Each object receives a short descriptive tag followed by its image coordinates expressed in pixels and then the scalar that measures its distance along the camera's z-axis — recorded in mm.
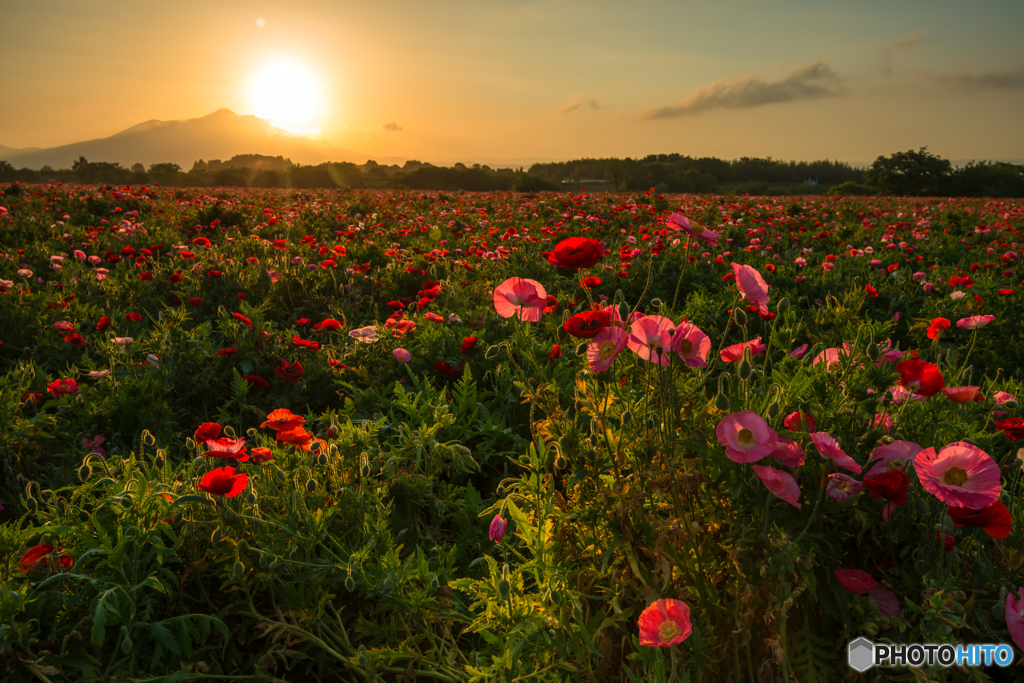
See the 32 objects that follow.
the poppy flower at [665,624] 1044
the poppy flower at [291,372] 2896
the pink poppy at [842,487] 1096
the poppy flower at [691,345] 1228
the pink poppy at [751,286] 1294
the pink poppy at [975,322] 2303
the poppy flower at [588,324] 1387
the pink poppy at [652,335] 1253
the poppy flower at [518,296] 1583
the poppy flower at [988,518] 1048
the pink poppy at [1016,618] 1018
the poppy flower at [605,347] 1321
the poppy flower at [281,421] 1830
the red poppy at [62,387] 2574
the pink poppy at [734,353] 1504
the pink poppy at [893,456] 1185
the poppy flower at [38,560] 1376
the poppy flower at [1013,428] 1527
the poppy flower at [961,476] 1010
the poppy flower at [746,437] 1054
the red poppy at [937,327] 2240
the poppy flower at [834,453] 1080
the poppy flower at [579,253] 1533
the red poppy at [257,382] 2954
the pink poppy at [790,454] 1090
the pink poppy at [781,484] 1028
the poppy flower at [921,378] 1412
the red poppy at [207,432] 1684
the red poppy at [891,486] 1065
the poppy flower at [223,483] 1393
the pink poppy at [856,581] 1086
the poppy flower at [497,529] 1490
